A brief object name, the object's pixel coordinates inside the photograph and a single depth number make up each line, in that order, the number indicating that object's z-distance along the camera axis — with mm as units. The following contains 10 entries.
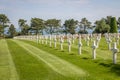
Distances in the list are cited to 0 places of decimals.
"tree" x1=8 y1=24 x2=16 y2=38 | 131862
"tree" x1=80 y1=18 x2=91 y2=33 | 125000
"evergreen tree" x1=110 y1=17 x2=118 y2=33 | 71000
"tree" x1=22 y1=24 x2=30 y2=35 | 128488
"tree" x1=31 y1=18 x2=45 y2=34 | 126875
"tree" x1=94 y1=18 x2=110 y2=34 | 88206
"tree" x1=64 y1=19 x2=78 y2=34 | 121456
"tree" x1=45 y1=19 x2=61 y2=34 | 131188
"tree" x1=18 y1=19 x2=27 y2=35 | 132375
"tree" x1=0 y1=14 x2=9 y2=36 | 131250
